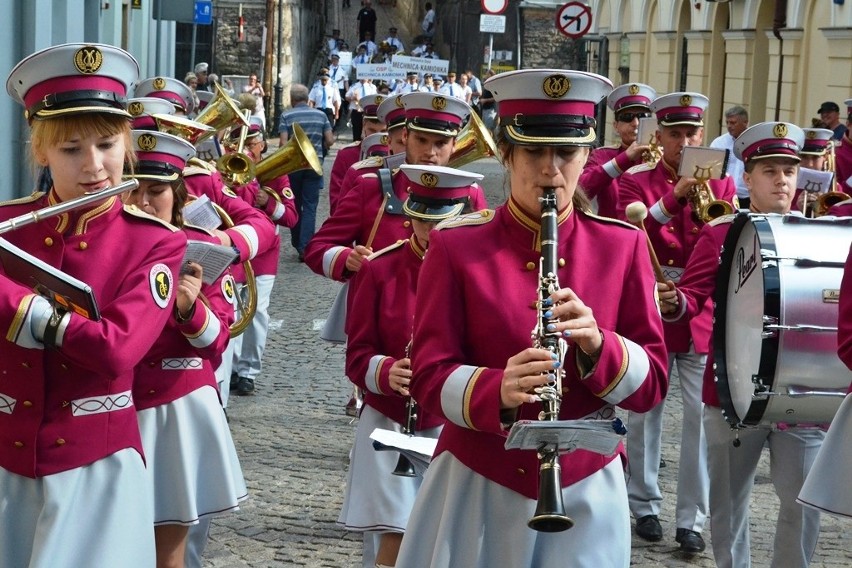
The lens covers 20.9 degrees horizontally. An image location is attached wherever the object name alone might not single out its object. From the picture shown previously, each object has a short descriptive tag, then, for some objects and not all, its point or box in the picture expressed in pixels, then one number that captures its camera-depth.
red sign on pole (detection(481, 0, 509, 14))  41.53
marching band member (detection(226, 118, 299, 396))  17.00
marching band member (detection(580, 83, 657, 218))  15.22
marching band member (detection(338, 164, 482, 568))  9.14
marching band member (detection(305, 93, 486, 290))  11.58
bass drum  8.42
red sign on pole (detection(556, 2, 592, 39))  37.34
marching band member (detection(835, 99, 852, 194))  18.65
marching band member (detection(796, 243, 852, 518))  7.10
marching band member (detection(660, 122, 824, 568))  9.62
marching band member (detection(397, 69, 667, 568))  6.15
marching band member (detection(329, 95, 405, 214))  13.06
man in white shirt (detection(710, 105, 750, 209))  22.08
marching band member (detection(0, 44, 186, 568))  6.38
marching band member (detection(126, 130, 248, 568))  8.26
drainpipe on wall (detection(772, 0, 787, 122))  35.35
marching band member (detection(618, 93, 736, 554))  11.73
